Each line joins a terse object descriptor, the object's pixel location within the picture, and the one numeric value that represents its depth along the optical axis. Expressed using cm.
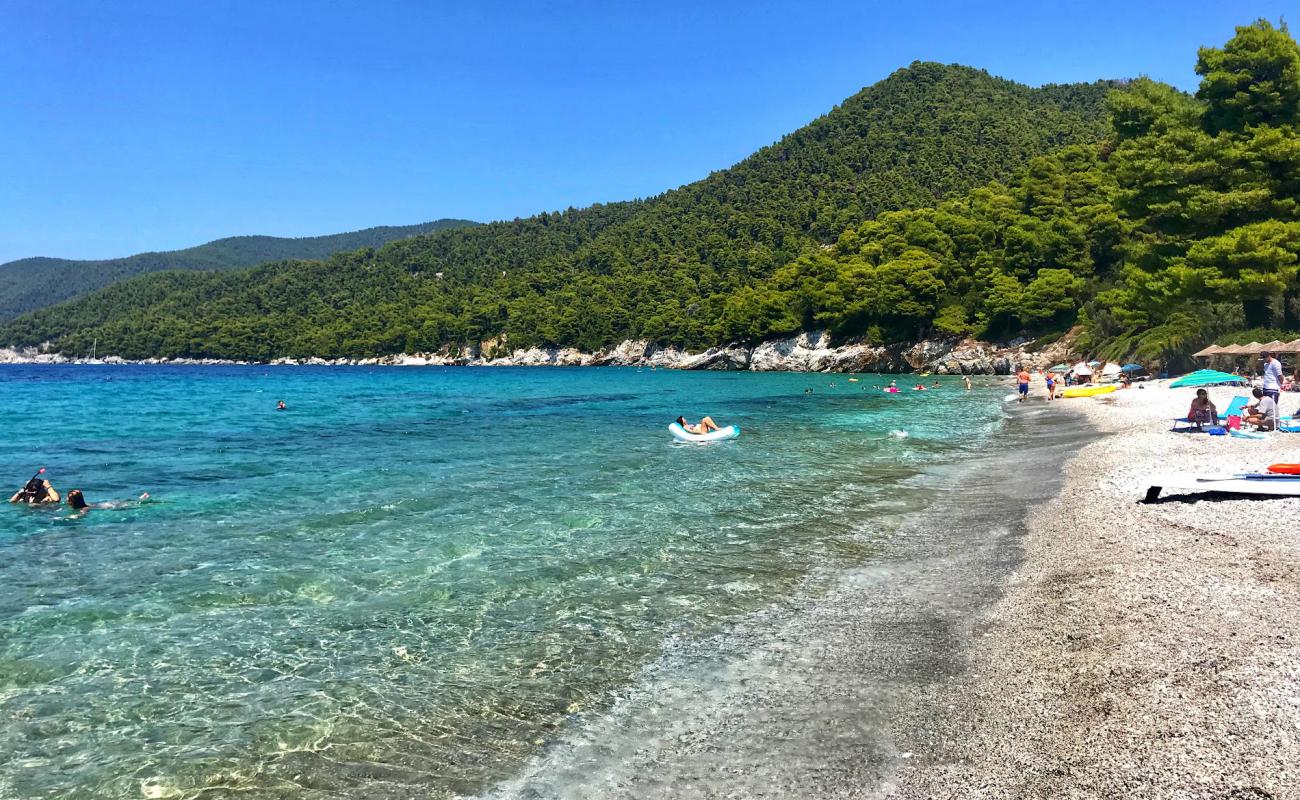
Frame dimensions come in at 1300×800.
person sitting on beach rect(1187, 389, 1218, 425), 2038
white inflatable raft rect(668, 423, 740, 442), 2722
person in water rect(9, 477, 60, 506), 1608
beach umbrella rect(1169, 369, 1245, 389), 3174
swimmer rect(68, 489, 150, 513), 1543
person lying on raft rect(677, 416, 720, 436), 2800
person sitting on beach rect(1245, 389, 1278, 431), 1905
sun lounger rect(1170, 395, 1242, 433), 2053
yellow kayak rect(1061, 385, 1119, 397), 3900
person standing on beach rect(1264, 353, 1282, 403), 1931
